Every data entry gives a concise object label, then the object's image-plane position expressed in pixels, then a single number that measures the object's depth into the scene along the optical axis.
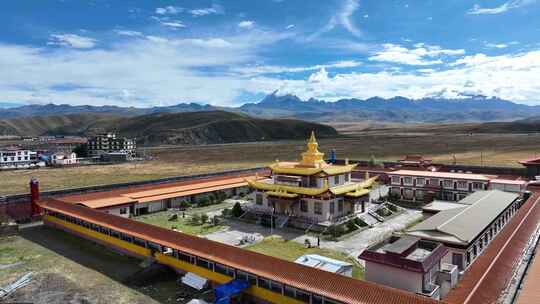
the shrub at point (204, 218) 44.41
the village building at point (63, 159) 106.50
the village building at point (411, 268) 22.30
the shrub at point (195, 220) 44.34
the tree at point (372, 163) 75.21
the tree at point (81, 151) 130.90
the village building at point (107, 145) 130.75
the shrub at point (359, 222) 42.03
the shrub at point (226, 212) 47.25
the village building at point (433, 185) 52.16
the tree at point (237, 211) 46.50
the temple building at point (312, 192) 42.36
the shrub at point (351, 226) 40.84
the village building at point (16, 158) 101.89
